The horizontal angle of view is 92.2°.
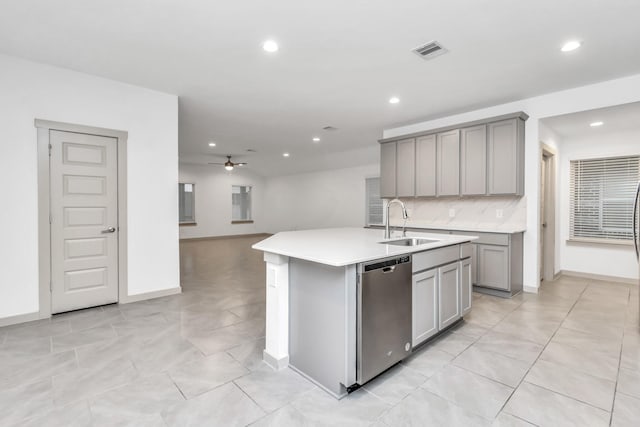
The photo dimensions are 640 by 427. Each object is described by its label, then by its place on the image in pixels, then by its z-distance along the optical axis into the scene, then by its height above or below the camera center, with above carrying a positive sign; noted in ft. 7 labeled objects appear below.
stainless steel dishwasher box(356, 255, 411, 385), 6.28 -2.30
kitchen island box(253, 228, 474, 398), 6.23 -2.05
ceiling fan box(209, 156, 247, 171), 28.63 +4.28
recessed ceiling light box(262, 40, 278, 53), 9.19 +5.03
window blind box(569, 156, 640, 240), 15.48 +0.72
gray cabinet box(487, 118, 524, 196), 13.53 +2.39
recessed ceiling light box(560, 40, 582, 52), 9.12 +4.98
